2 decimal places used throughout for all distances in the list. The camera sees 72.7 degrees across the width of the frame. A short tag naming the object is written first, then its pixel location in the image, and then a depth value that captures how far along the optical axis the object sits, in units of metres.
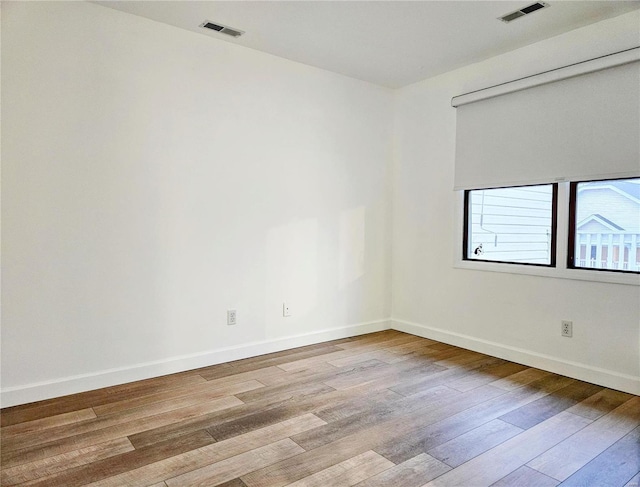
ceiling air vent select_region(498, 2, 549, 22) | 2.80
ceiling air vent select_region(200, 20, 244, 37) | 3.12
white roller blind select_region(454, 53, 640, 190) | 2.93
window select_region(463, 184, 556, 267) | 3.43
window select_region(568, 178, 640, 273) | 2.97
